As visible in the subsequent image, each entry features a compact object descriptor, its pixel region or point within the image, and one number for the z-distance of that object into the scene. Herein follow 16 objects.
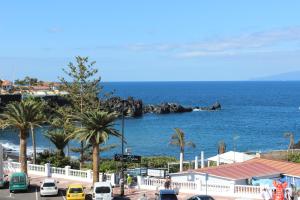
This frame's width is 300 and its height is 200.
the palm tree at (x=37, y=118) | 41.84
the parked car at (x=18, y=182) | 36.09
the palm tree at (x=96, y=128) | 36.10
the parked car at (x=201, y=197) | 27.70
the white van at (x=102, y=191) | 31.48
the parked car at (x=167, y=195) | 28.98
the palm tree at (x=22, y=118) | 41.47
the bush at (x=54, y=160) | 47.46
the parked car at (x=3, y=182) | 37.88
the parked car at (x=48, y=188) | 34.38
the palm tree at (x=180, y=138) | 48.53
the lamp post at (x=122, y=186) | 34.28
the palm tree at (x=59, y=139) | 53.47
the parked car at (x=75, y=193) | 31.97
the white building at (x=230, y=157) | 49.34
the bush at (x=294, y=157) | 46.94
